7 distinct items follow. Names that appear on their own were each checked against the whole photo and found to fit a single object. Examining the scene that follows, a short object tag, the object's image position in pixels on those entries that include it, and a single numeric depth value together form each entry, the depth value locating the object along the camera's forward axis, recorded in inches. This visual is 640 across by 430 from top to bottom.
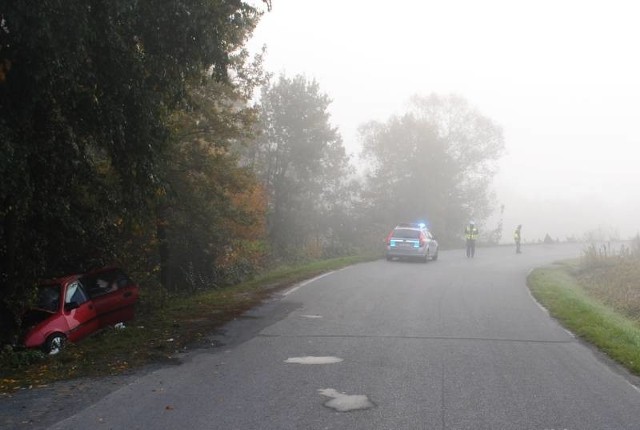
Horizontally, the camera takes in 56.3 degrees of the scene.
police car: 1045.8
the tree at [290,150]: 1445.6
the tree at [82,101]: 290.7
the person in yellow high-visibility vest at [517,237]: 1448.1
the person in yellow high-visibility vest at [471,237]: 1216.2
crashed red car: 408.2
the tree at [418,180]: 1828.2
